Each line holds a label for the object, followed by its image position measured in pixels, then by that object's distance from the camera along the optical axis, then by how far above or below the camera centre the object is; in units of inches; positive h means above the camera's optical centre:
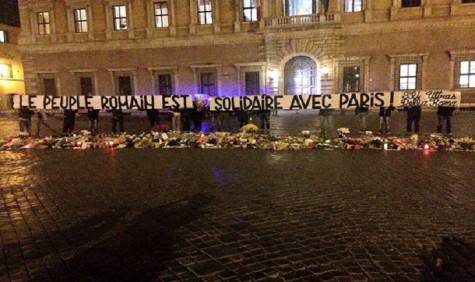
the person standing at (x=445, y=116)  583.2 -41.4
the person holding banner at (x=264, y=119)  685.9 -46.2
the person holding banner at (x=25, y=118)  660.9 -31.9
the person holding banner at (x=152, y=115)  725.1 -36.7
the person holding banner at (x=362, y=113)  646.5 -38.3
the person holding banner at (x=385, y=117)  624.7 -43.7
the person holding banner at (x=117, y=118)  702.5 -38.1
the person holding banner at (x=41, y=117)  701.9 -32.6
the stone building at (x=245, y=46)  1075.9 +146.3
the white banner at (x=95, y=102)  707.4 -8.0
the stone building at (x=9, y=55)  1829.5 +216.7
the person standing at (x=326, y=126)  602.1 -64.2
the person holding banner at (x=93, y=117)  701.9 -35.3
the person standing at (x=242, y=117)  699.4 -41.9
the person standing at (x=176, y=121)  689.4 -45.3
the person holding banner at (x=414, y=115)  609.0 -40.0
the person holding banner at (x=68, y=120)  697.0 -38.9
